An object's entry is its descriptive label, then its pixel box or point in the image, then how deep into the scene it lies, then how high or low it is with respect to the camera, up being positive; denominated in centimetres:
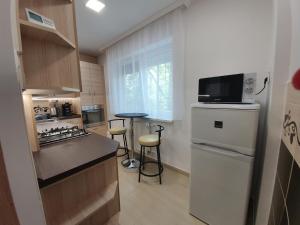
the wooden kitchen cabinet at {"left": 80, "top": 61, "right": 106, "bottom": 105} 347 +35
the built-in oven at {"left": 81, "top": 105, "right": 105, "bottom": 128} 354 -50
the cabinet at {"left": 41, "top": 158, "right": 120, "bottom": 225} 87 -76
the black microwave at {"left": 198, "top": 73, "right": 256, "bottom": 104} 125 +6
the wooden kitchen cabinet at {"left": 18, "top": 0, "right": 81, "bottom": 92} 86 +37
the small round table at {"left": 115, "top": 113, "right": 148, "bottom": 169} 239 -129
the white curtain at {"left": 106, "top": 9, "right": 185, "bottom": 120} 204 +49
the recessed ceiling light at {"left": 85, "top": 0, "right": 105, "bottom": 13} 176 +122
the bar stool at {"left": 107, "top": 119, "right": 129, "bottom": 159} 264 -67
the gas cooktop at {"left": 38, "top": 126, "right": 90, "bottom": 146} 136 -41
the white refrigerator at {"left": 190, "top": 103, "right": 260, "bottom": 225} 112 -60
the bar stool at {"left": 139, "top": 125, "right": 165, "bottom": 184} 205 -68
